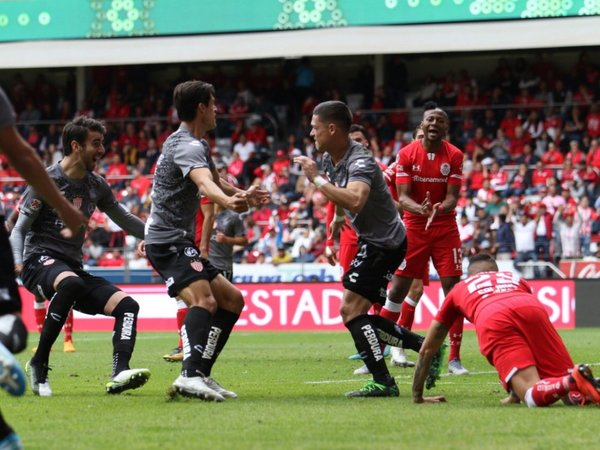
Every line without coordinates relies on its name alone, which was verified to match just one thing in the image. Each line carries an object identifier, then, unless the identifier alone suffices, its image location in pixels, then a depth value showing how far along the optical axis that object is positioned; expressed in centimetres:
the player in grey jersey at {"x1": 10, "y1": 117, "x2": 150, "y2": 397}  991
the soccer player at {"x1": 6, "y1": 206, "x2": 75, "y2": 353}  1627
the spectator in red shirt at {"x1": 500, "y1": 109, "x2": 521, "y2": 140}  2992
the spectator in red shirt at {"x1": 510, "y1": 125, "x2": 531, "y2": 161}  2942
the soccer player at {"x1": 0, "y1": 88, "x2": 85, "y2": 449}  585
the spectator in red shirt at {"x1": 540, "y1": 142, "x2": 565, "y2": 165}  2825
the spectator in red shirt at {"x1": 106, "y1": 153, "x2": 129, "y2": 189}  3172
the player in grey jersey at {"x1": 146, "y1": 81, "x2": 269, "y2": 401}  893
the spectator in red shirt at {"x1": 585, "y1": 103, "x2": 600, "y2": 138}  2922
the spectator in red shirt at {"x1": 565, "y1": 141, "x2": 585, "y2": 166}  2776
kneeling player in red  829
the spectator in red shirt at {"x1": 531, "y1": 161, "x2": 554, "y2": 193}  2738
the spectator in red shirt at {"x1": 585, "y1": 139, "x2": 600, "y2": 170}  2747
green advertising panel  2792
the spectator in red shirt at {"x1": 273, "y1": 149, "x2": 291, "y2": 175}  3039
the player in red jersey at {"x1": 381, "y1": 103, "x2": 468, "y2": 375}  1250
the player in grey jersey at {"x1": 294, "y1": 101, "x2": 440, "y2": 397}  932
